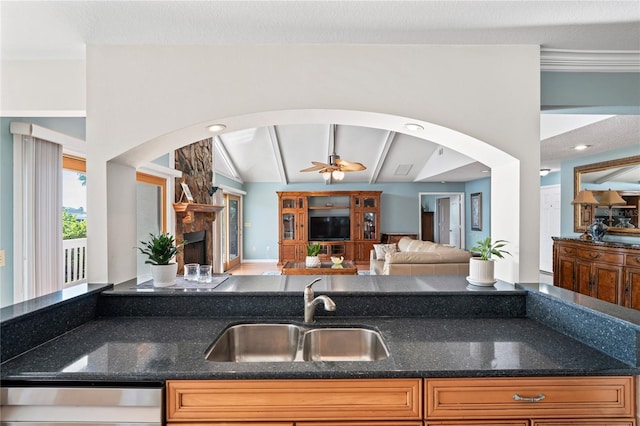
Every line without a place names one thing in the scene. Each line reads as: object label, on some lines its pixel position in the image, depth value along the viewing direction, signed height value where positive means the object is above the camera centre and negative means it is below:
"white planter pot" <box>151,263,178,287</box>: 1.86 -0.35
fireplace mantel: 4.03 +0.09
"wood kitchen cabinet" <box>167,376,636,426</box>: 1.16 -0.69
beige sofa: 3.86 -0.60
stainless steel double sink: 1.58 -0.65
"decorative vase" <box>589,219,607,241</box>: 3.94 -0.22
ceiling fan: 5.08 +0.75
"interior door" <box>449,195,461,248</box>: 9.03 -0.21
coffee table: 4.93 -0.88
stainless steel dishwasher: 1.14 -0.68
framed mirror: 3.93 +0.27
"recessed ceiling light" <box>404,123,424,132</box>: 1.92 +0.53
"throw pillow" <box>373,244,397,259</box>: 6.27 -0.70
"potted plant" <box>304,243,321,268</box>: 5.18 -0.72
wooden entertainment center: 8.41 -0.35
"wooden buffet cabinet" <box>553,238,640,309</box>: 3.33 -0.66
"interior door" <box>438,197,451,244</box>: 10.12 -0.22
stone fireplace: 4.18 +0.05
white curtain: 2.48 -0.01
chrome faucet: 1.62 -0.46
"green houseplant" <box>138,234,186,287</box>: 1.86 -0.28
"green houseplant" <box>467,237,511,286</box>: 1.83 -0.29
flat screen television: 8.52 -0.40
